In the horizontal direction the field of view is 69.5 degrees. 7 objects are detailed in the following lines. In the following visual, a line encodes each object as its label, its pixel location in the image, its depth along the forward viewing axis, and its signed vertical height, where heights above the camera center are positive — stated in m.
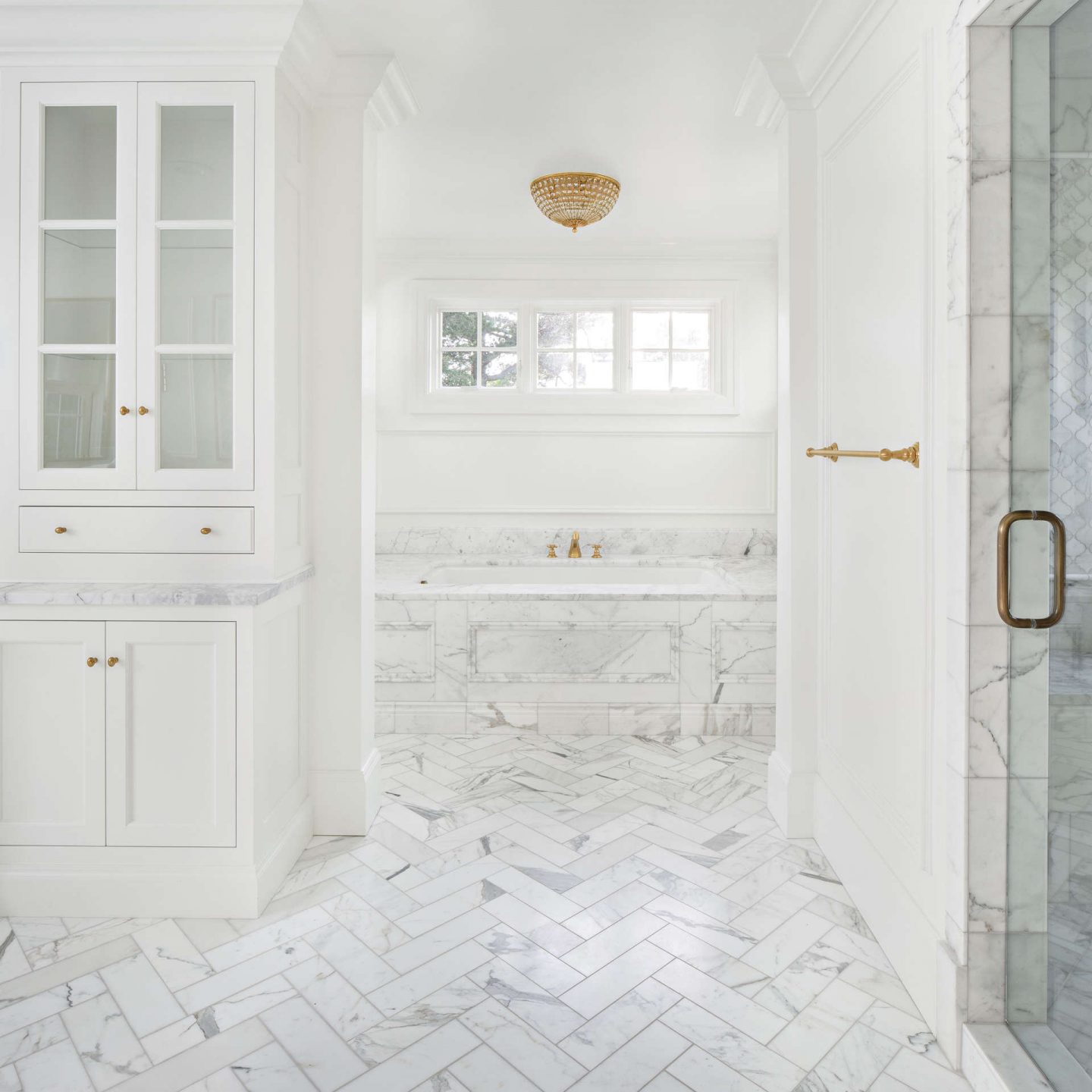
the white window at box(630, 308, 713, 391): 4.60 +1.14
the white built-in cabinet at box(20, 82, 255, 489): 2.04 +0.66
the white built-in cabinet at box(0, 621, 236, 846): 1.97 -0.50
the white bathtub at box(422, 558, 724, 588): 4.36 -0.17
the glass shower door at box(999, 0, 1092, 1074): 1.32 -0.01
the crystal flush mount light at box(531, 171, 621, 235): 3.26 +1.48
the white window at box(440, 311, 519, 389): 4.62 +1.14
